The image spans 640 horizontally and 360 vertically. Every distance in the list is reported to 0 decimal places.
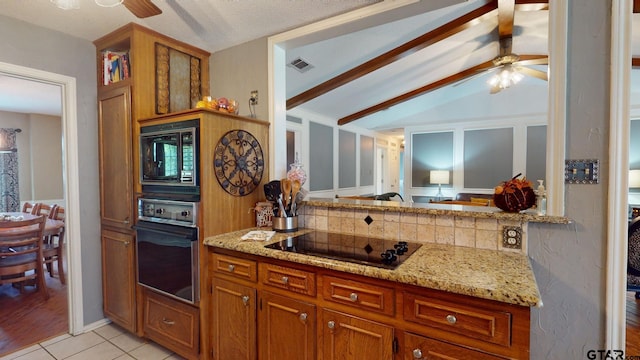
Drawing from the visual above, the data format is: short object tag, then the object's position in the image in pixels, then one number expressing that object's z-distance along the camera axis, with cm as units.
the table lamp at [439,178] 636
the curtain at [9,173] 511
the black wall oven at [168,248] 184
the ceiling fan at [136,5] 125
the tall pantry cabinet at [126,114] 220
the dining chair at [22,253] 285
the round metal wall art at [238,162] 192
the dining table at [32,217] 288
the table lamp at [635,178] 444
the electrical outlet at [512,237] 150
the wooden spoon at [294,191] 204
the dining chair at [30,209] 421
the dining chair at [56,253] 330
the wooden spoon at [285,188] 202
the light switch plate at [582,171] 137
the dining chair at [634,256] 232
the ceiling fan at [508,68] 369
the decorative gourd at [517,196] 153
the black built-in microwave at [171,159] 183
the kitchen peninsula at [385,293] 110
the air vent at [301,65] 338
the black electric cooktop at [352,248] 141
